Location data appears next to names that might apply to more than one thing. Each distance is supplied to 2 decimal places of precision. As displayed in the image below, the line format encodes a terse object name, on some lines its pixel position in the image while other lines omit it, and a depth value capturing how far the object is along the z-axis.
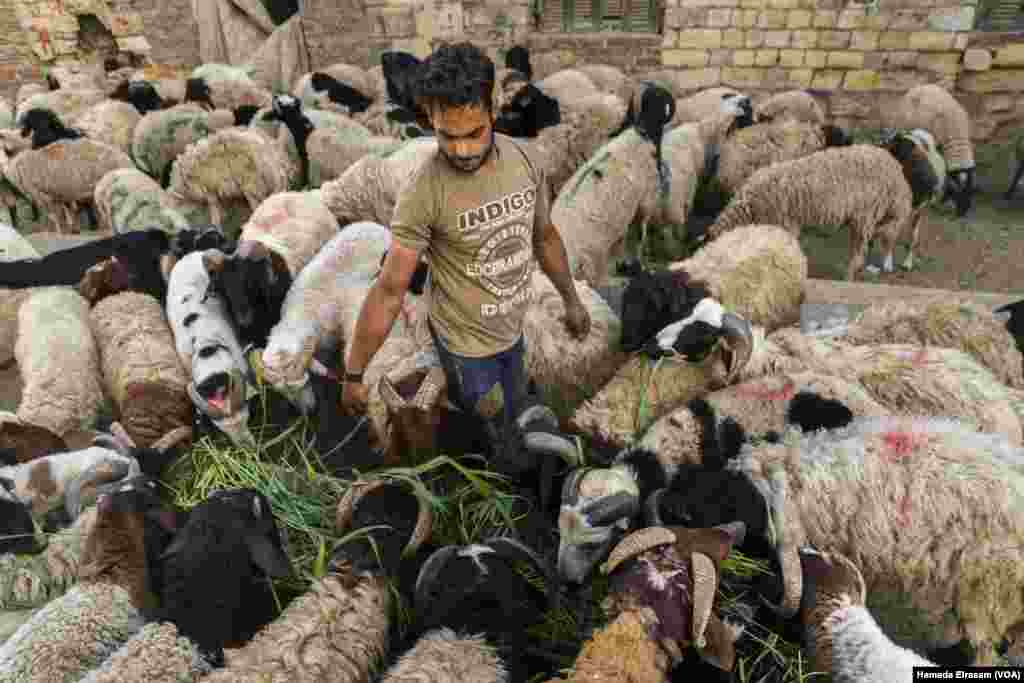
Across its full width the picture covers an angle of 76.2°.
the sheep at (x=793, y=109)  8.30
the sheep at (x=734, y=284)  4.00
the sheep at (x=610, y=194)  5.79
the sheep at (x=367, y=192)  6.31
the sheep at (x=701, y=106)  8.52
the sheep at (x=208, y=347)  3.72
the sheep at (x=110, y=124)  8.94
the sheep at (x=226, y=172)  6.76
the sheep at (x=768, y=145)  7.16
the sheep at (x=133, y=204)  6.47
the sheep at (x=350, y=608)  2.55
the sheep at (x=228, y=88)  9.70
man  2.25
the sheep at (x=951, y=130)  7.86
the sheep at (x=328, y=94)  9.05
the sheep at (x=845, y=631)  2.47
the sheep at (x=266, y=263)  4.33
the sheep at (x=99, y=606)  2.65
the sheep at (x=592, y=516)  2.87
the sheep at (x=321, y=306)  3.97
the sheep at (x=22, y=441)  3.71
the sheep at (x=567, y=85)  8.75
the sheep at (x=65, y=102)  10.18
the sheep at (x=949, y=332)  3.85
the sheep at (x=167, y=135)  8.30
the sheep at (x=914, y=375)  3.31
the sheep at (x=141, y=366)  3.91
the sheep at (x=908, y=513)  2.69
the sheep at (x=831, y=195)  6.20
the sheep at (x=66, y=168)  7.80
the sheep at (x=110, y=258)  5.26
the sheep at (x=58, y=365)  4.16
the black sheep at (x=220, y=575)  2.68
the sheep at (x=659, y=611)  2.29
